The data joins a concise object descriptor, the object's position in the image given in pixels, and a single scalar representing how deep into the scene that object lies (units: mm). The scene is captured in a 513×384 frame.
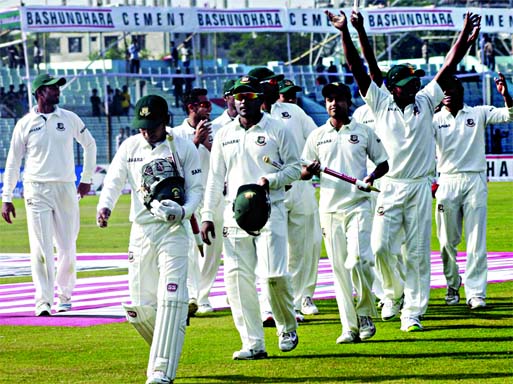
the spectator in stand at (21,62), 56950
